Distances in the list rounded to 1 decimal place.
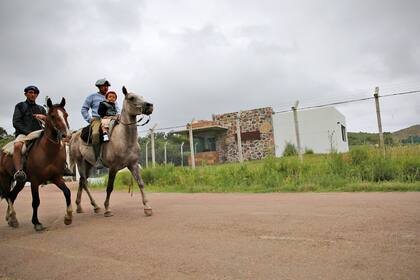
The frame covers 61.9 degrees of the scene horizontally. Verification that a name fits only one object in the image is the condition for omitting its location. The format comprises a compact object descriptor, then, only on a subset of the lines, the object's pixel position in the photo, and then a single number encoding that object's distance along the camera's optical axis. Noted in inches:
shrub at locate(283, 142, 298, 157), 802.5
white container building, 1101.1
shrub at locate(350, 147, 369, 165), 410.0
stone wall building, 1175.0
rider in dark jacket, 272.5
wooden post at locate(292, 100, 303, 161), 461.9
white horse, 262.8
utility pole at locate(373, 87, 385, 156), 417.1
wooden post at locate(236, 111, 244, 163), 523.9
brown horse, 238.1
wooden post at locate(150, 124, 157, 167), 602.2
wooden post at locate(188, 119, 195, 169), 565.9
